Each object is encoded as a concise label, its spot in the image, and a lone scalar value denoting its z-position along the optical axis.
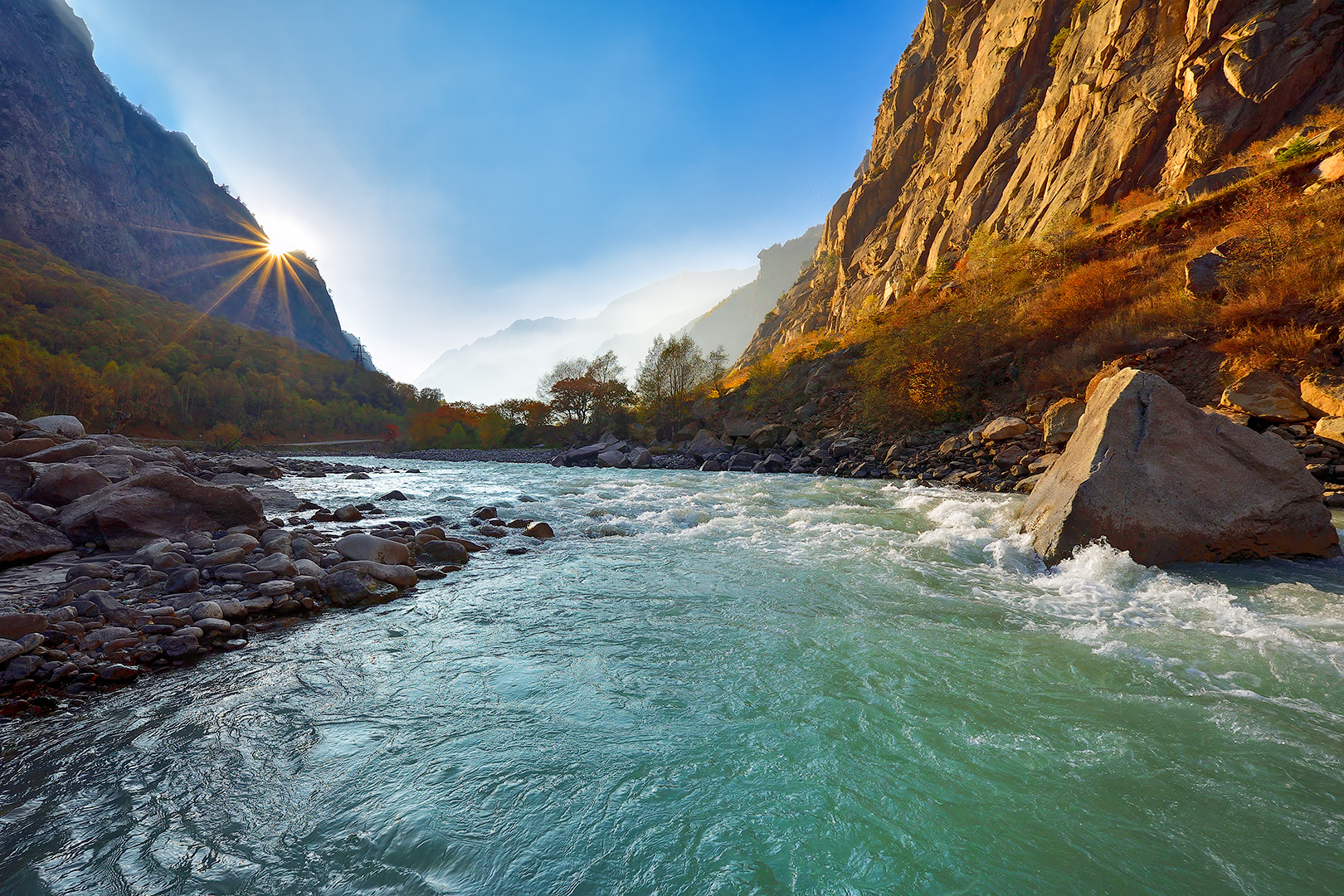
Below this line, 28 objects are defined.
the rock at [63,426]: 14.59
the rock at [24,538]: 7.05
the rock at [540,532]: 11.12
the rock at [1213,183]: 21.62
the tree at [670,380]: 49.19
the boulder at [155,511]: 8.04
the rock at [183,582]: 6.47
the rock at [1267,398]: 11.41
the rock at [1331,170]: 16.39
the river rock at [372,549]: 8.09
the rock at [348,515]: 12.01
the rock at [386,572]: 7.45
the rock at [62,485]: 9.16
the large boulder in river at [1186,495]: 7.31
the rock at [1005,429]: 17.97
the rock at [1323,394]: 10.61
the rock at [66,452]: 10.95
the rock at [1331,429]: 10.24
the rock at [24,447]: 10.87
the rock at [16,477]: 9.36
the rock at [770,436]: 31.70
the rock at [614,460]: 34.81
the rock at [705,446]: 34.44
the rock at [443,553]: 8.95
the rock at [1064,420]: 16.14
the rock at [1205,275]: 15.98
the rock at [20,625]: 4.61
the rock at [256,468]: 22.48
